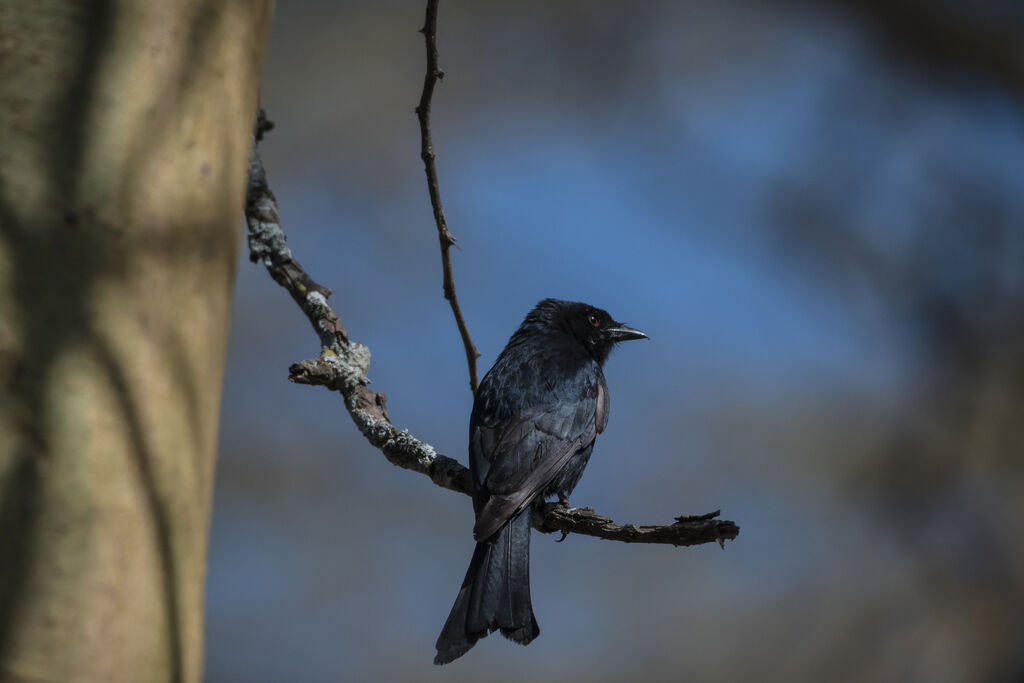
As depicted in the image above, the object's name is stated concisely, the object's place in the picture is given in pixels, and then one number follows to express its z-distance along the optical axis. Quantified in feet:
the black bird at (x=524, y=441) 25.84
